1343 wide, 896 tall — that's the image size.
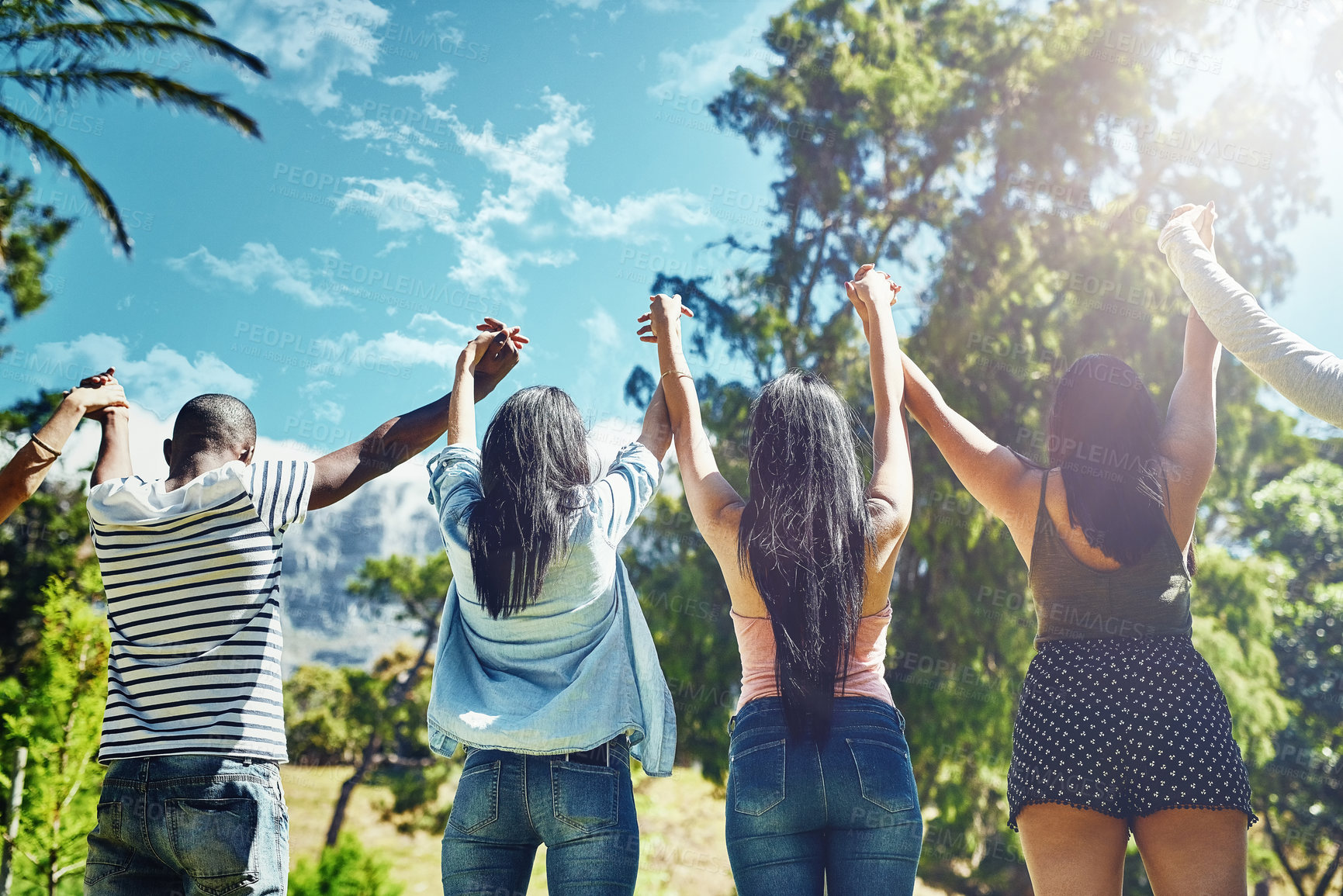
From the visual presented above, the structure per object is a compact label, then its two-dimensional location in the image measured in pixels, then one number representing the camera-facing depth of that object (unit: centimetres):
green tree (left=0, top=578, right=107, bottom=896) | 564
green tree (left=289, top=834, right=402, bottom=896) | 622
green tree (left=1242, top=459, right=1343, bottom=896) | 1045
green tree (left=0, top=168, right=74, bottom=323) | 828
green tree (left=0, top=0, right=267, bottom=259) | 709
